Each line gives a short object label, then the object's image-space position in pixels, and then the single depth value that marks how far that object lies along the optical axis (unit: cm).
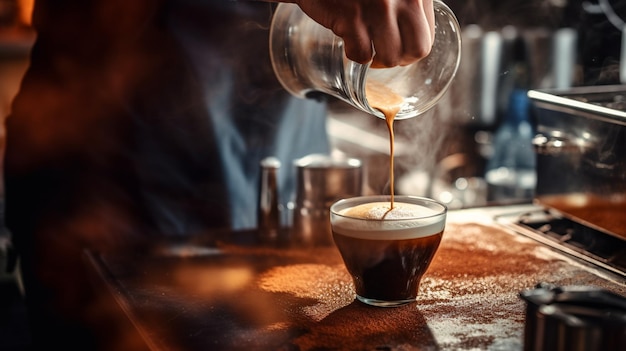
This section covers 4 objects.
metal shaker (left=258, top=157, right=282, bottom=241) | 186
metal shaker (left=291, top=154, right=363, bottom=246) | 180
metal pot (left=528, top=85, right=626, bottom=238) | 165
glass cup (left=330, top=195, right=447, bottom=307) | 138
